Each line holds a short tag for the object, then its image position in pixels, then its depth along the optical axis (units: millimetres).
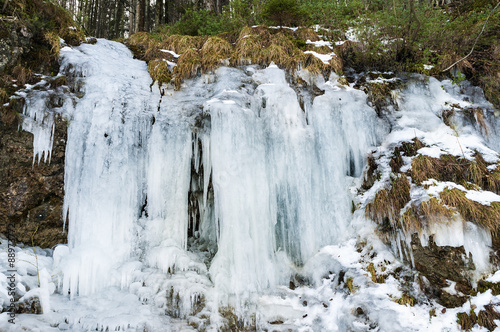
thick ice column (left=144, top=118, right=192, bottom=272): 4973
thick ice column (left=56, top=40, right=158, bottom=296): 4328
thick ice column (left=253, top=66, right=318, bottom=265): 5012
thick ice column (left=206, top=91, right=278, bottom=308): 4516
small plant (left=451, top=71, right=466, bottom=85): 5476
